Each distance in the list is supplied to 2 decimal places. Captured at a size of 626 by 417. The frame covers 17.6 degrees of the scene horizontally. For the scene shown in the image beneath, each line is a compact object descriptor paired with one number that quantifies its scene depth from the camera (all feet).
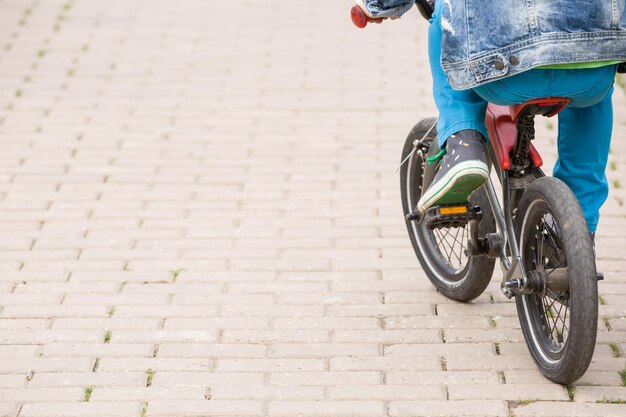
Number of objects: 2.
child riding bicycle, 21.27
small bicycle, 22.23
